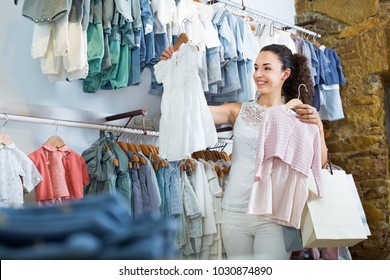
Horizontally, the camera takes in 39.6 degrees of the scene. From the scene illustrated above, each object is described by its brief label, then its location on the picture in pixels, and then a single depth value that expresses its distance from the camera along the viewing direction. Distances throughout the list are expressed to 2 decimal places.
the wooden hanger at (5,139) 2.29
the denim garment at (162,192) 2.68
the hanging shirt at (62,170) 2.35
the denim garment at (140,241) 0.55
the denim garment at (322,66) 3.64
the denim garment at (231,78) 3.03
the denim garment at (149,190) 2.55
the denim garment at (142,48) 2.70
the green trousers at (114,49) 2.56
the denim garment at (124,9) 2.52
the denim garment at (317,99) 3.60
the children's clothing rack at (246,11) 3.37
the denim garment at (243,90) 3.08
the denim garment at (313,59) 3.58
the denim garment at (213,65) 2.90
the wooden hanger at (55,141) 2.50
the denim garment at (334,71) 3.71
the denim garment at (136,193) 2.53
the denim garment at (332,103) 3.70
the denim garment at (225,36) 3.05
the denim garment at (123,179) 2.51
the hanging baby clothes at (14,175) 2.19
